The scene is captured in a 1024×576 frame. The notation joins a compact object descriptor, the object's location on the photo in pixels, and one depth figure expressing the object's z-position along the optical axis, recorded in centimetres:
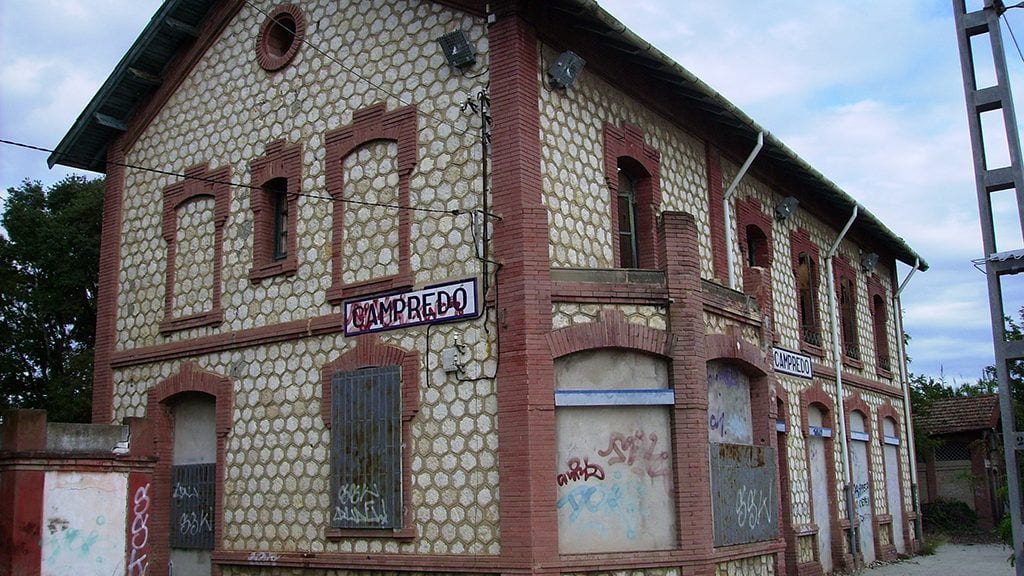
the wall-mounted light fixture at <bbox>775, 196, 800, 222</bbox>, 1930
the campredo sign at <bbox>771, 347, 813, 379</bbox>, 1802
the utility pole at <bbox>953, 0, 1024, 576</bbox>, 1024
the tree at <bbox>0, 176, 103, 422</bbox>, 2538
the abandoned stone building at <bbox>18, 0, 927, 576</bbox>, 1204
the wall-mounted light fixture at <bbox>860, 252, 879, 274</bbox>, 2416
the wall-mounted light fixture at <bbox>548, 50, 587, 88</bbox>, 1274
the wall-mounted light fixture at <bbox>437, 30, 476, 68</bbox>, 1267
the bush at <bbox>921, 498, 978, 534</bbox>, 2850
